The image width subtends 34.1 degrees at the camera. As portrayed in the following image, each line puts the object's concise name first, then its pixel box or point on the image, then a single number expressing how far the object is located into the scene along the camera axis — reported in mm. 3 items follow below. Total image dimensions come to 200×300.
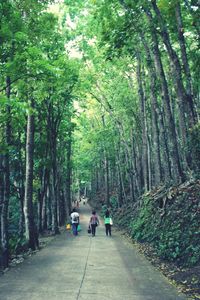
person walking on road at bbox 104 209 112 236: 20922
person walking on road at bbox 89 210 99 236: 20891
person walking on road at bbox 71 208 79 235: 20922
